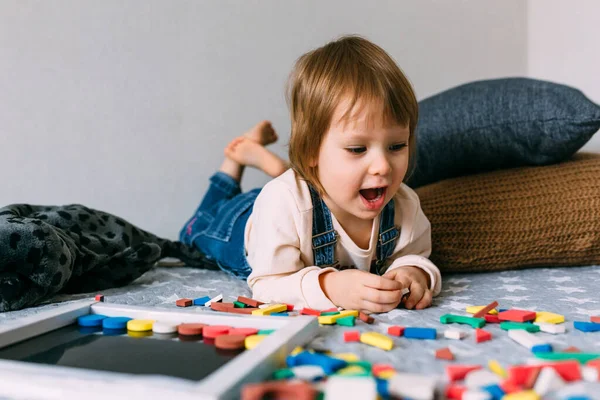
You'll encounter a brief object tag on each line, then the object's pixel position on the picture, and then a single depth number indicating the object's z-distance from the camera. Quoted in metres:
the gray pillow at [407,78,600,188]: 1.31
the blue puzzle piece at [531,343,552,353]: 0.69
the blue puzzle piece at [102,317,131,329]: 0.79
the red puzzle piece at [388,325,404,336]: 0.79
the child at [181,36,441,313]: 0.97
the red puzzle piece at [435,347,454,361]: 0.68
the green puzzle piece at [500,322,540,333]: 0.79
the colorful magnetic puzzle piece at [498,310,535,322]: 0.84
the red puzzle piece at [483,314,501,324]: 0.85
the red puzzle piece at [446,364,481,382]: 0.60
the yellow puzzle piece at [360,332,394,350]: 0.72
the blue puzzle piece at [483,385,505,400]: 0.54
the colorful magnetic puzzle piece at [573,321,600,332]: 0.79
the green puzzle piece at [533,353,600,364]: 0.64
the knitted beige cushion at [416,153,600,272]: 1.28
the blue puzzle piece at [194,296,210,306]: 1.04
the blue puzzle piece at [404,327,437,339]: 0.77
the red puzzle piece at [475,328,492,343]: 0.75
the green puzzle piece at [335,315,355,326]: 0.85
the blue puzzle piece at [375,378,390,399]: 0.54
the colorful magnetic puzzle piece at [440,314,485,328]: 0.82
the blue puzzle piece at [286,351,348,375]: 0.60
